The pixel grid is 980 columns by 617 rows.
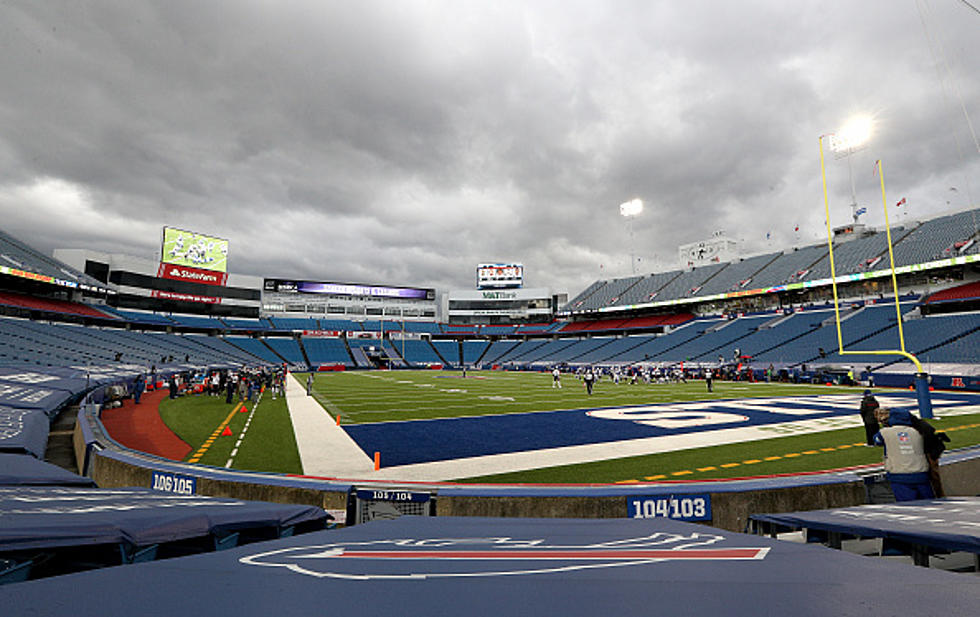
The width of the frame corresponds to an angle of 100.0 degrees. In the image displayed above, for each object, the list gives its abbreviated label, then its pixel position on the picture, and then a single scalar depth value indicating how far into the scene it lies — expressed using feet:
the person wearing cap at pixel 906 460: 17.34
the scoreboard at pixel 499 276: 296.92
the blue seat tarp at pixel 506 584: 4.41
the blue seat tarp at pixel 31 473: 17.34
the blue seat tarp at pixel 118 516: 8.25
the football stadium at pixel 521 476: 5.23
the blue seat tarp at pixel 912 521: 9.17
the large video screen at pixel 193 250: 190.29
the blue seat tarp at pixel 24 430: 24.77
